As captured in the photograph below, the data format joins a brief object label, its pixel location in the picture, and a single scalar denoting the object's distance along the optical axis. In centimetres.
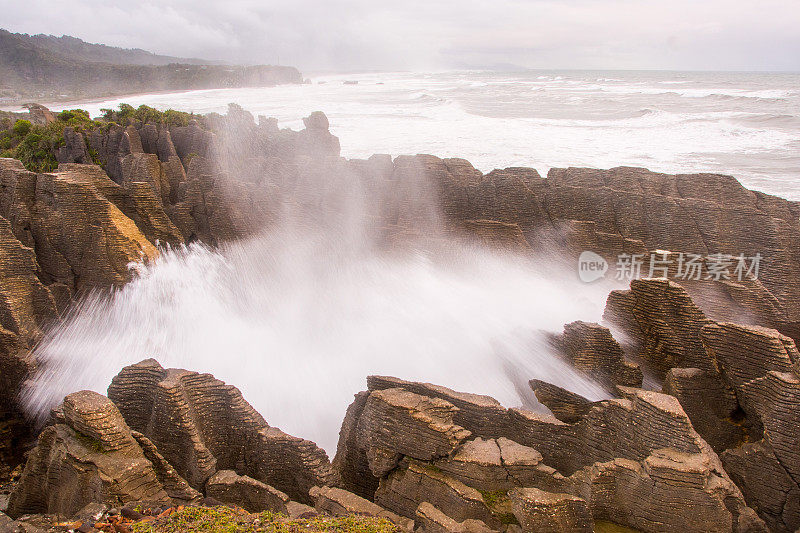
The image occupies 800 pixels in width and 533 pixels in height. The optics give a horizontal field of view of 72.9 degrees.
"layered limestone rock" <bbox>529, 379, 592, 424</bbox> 717
